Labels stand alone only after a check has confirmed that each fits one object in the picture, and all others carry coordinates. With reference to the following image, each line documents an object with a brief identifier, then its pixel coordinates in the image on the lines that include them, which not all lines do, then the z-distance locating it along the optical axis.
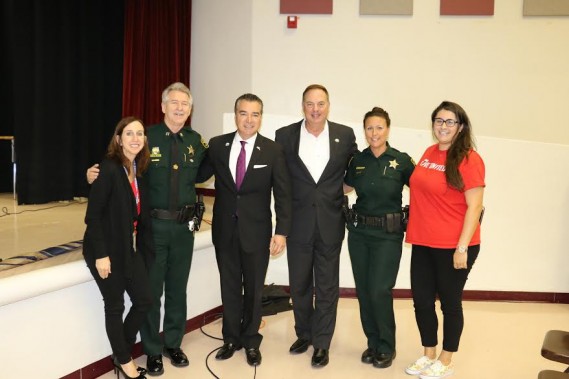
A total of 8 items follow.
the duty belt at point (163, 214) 2.89
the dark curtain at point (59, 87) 6.14
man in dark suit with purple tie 2.97
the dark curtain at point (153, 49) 6.63
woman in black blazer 2.52
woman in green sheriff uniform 2.98
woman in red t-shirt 2.68
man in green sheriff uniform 2.90
